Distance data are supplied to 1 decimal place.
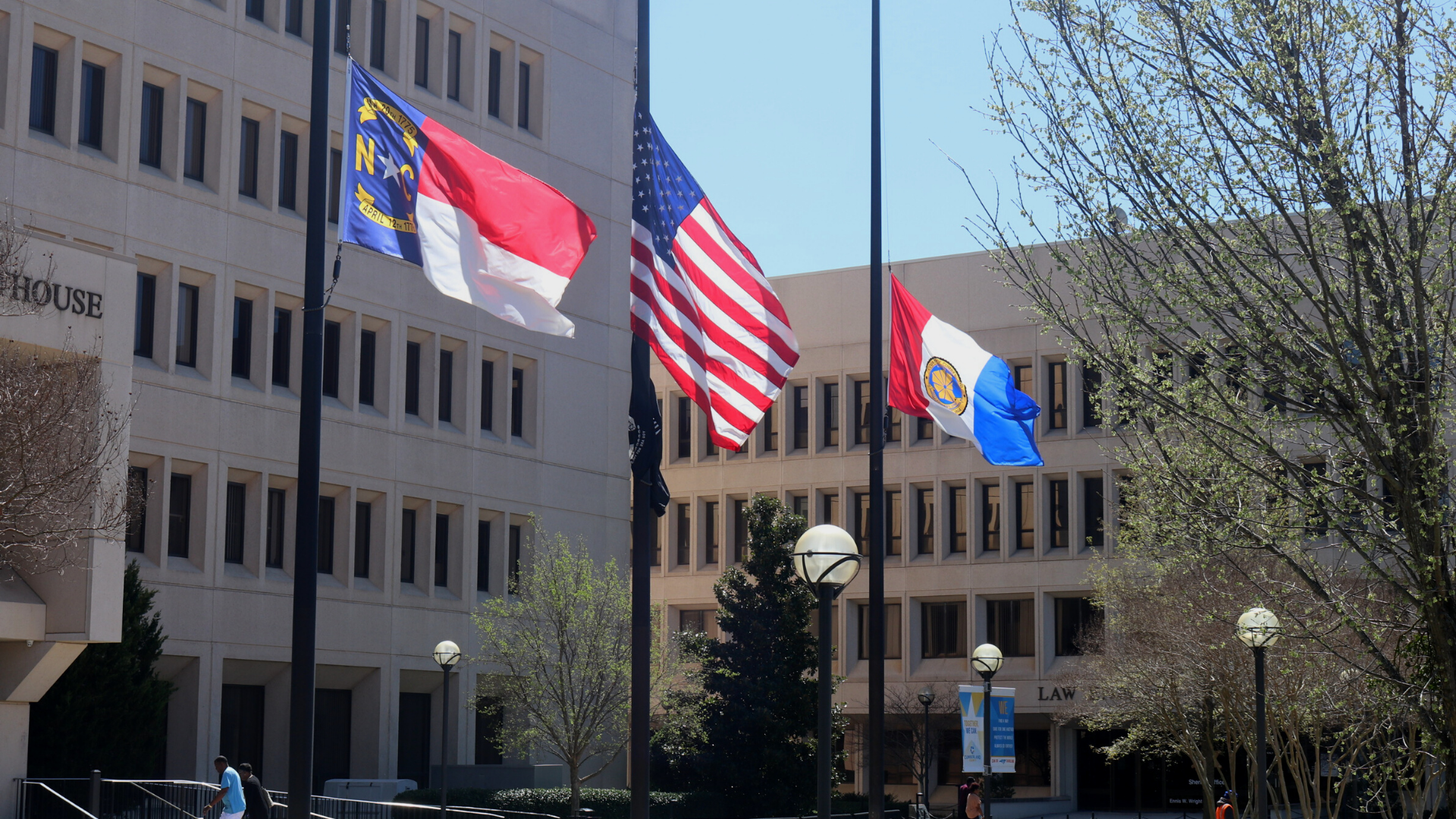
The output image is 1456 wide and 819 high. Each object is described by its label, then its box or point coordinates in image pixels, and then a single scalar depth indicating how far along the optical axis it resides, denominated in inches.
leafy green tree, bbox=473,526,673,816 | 1338.6
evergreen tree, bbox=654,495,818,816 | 1475.1
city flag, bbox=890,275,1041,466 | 806.5
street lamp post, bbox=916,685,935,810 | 1613.8
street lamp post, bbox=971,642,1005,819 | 1000.9
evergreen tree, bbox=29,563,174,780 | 1021.2
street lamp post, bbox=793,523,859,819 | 549.3
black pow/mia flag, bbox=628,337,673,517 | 516.4
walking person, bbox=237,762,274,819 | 857.5
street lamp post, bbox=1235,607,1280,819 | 717.3
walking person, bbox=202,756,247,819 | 823.7
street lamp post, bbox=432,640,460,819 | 1168.8
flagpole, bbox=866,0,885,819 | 687.1
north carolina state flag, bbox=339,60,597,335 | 508.7
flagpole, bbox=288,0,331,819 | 439.2
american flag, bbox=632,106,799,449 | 545.0
